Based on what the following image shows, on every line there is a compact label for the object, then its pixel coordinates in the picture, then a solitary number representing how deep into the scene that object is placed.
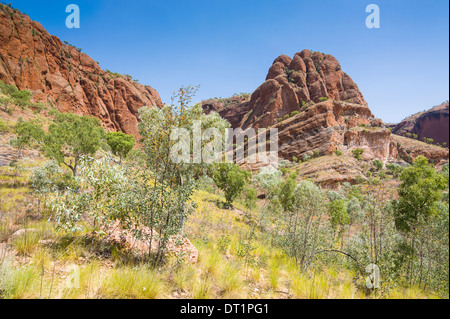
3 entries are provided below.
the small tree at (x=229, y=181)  24.61
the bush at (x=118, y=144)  40.77
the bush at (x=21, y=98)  37.03
